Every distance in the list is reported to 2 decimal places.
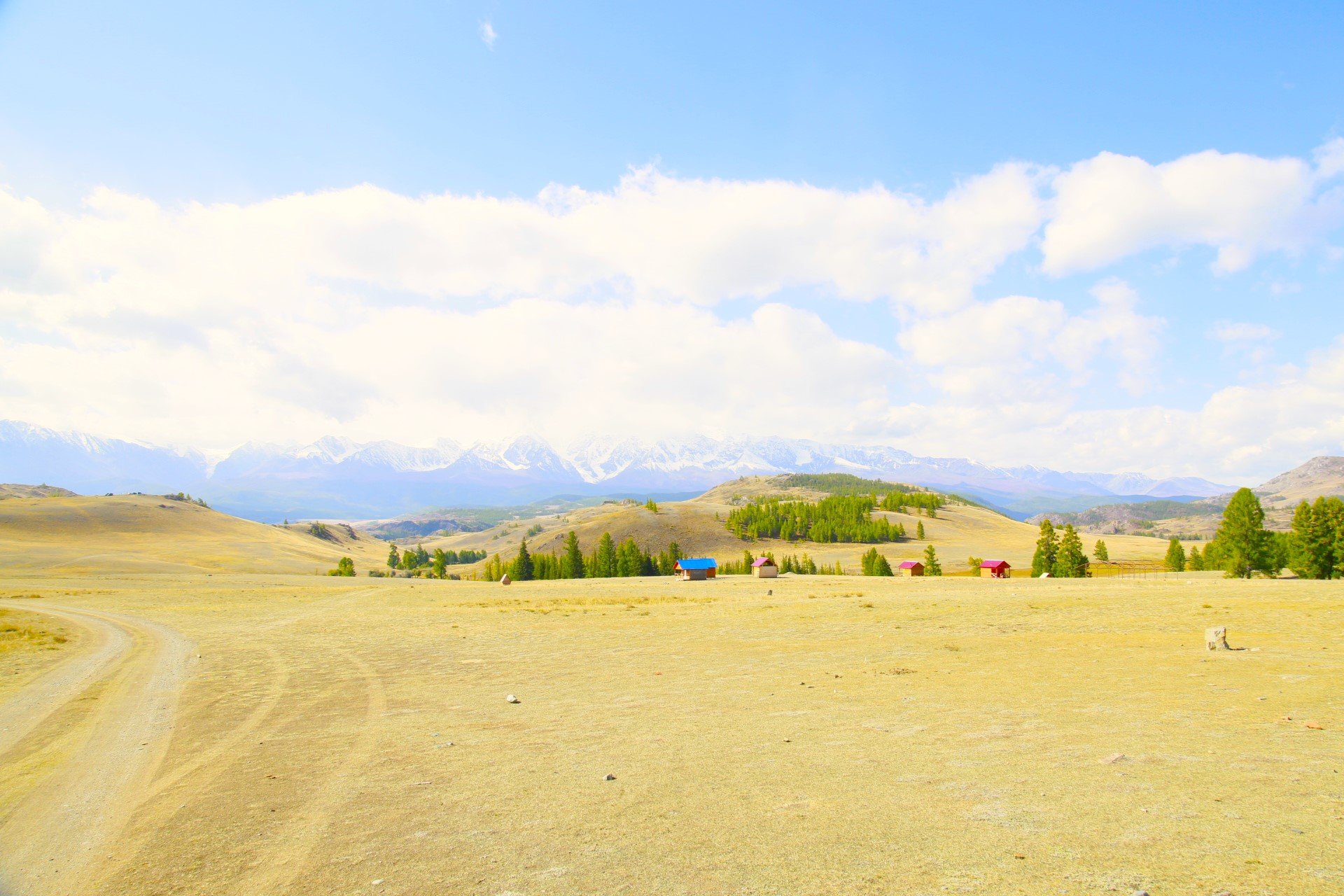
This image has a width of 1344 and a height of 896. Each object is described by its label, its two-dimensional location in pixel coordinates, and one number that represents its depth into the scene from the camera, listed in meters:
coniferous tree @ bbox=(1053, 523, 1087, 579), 90.69
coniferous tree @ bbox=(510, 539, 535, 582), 127.31
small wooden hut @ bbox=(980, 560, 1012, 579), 94.79
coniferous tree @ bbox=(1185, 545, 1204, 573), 106.06
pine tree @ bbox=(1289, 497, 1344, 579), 60.66
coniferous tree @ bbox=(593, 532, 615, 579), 119.81
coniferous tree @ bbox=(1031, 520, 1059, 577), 99.81
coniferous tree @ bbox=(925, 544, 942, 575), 115.61
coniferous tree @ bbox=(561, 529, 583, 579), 119.00
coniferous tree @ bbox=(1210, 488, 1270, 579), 67.88
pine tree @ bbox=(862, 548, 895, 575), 118.31
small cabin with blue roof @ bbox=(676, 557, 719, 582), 85.44
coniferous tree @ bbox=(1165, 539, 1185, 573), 108.25
